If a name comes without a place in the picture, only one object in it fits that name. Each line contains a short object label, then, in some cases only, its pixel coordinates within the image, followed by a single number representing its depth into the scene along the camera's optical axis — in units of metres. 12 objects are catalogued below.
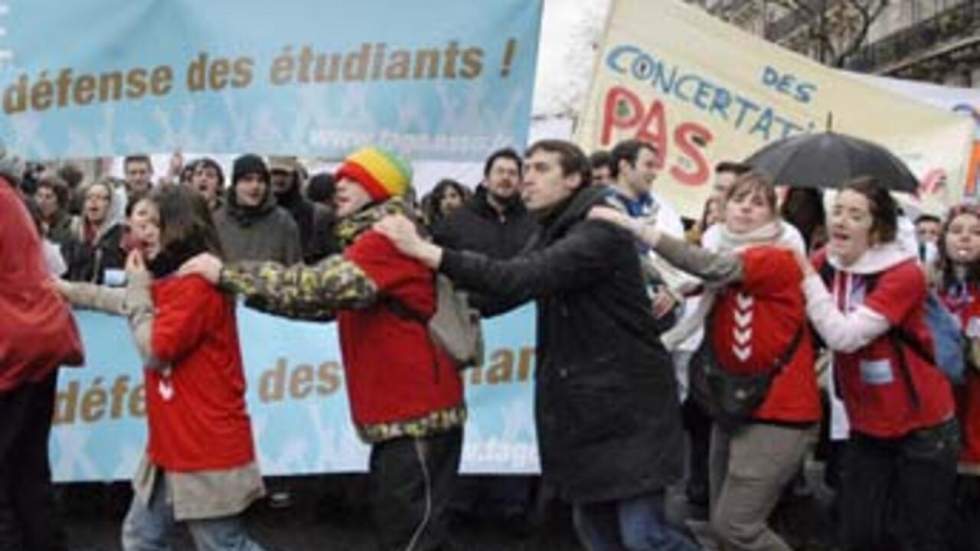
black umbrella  7.25
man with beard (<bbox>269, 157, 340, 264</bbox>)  8.49
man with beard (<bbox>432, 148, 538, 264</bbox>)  7.34
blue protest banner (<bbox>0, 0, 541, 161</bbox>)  6.78
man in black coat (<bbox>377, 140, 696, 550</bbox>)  5.05
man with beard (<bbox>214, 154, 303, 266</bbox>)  7.69
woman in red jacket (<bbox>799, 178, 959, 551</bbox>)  5.46
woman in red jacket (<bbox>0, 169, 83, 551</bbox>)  5.59
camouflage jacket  4.80
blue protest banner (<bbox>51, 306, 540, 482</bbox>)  7.02
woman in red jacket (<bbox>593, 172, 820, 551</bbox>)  5.38
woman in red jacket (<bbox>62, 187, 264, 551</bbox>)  5.02
